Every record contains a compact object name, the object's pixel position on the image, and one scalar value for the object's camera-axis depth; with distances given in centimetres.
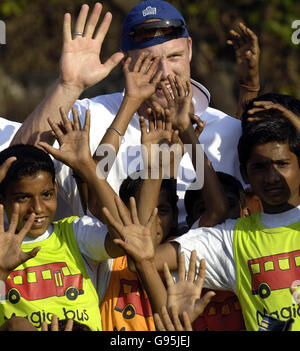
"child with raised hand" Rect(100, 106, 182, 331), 770
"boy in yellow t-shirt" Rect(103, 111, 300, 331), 737
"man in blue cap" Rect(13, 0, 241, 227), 820
